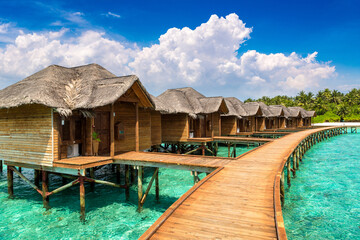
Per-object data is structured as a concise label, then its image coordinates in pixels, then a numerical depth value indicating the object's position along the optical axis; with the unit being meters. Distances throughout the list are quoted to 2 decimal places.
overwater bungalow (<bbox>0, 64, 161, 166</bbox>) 9.94
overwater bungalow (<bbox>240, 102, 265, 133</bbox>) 29.59
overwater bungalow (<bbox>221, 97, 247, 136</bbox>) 26.03
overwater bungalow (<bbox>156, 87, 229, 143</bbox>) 19.20
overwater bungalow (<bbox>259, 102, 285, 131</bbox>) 35.19
